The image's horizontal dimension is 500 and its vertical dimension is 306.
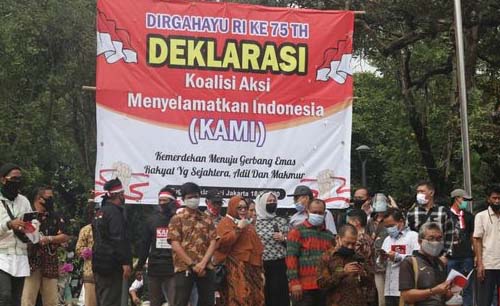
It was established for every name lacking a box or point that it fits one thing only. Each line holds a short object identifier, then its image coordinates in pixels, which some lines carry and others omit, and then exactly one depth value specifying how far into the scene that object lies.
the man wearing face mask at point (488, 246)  13.26
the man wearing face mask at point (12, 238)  10.59
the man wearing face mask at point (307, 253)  10.55
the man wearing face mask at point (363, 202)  13.05
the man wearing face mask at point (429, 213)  11.59
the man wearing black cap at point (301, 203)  12.04
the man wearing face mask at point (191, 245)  11.03
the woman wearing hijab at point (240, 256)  11.30
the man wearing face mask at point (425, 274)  8.30
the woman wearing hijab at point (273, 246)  12.05
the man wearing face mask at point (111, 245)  11.83
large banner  12.15
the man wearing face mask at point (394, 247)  11.59
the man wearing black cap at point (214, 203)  12.10
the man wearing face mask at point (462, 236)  13.54
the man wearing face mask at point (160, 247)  11.99
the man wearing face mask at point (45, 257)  11.87
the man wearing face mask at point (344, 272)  9.40
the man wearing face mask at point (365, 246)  9.79
